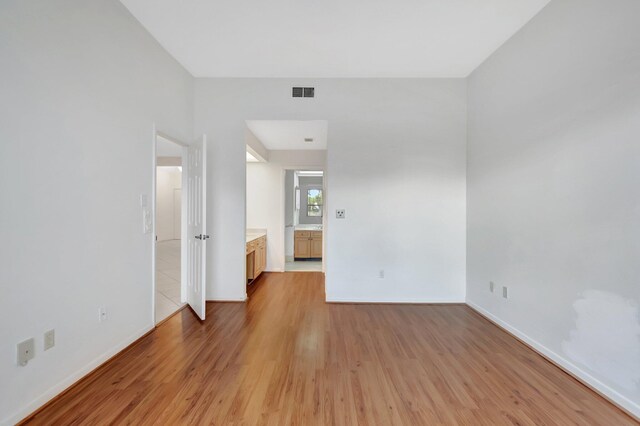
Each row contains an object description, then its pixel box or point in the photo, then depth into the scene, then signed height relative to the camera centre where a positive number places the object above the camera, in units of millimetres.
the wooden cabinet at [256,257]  4488 -837
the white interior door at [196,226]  3174 -199
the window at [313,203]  8164 +222
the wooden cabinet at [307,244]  6823 -845
